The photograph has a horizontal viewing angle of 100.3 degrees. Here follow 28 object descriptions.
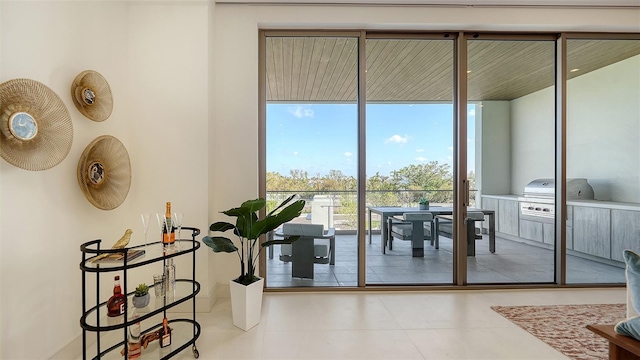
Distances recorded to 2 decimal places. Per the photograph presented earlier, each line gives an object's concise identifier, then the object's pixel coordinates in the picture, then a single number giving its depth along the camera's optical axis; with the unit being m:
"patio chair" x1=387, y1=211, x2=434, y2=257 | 3.31
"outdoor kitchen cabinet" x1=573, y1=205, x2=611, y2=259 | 3.29
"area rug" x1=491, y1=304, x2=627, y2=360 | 2.02
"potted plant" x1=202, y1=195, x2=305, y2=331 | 2.30
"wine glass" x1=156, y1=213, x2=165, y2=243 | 1.97
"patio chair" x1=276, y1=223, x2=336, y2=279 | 3.21
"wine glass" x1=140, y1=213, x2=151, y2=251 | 1.87
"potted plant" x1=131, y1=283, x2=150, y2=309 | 1.78
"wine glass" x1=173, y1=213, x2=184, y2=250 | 1.98
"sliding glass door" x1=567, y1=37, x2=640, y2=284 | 3.26
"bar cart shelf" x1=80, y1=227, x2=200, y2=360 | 1.59
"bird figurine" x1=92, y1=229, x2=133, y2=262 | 1.79
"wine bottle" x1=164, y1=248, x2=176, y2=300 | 1.92
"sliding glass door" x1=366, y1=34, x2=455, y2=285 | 3.18
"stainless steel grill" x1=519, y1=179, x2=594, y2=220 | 3.29
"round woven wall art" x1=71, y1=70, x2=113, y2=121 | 1.97
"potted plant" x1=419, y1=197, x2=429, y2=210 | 3.27
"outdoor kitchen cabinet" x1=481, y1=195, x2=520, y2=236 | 3.32
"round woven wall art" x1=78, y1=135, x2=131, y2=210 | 1.97
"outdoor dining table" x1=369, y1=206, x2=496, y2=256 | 3.23
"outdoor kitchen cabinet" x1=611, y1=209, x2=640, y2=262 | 3.20
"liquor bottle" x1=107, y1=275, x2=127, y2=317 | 1.68
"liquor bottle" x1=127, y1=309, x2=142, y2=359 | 1.78
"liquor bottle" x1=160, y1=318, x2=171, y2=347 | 1.93
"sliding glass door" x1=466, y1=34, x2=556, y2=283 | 3.27
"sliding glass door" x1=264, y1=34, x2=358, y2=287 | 3.17
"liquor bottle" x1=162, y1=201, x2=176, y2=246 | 1.93
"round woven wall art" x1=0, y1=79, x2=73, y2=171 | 1.44
